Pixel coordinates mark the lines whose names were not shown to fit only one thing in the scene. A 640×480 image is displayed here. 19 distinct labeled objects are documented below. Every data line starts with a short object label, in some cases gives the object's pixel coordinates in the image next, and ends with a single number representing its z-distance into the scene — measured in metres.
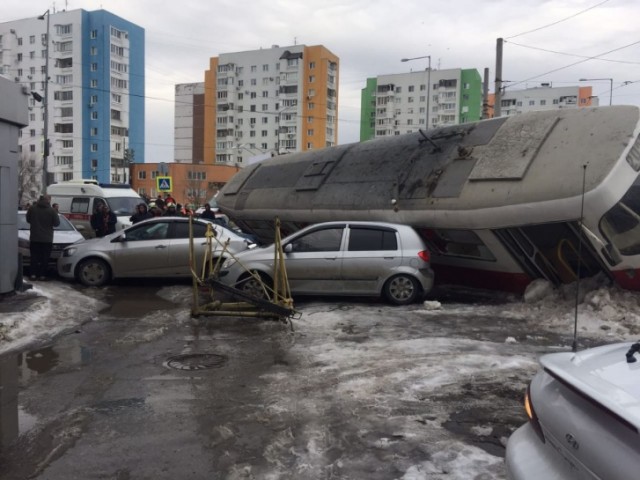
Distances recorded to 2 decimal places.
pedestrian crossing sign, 22.56
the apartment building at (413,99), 89.25
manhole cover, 6.12
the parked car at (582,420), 1.96
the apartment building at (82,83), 73.81
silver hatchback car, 9.54
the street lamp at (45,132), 25.35
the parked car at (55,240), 12.12
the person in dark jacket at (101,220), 14.50
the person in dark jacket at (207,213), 16.59
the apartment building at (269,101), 83.62
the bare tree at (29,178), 57.43
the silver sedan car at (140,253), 11.14
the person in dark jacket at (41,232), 10.91
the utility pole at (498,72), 19.42
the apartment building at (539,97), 76.56
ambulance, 19.20
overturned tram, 8.12
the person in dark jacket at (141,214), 14.38
